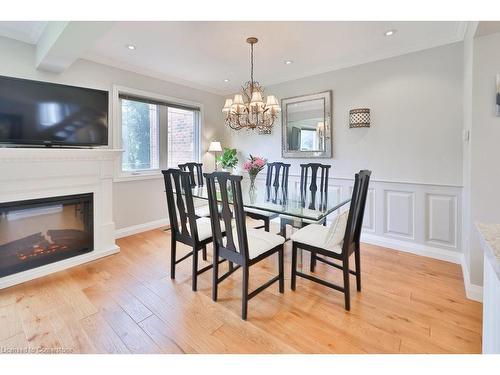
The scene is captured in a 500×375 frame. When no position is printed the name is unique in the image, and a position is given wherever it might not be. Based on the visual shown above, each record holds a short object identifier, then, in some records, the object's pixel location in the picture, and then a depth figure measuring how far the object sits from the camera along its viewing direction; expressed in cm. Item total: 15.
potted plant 472
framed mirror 377
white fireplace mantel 239
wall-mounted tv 247
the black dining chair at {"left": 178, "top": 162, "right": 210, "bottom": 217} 343
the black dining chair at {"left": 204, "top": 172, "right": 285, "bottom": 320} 187
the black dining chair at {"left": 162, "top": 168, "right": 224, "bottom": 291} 225
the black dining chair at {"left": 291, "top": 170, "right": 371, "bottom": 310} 196
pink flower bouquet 299
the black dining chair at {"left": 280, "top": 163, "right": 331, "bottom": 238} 261
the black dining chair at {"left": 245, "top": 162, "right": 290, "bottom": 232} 327
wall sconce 336
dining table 216
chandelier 281
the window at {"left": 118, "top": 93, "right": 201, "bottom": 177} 375
